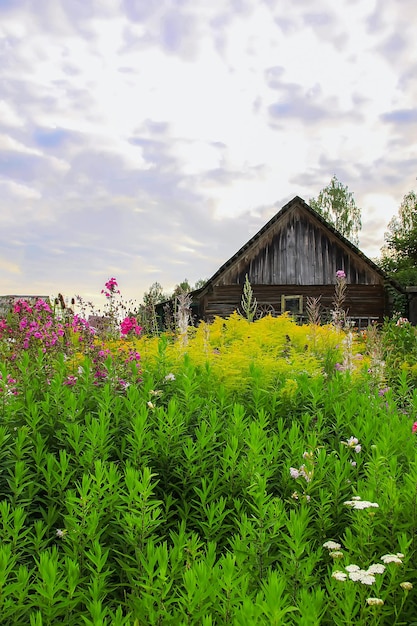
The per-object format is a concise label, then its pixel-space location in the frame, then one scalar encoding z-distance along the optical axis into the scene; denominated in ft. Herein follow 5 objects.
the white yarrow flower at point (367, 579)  8.01
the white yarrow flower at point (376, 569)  8.31
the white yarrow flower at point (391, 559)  8.36
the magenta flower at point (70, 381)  16.00
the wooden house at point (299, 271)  76.23
